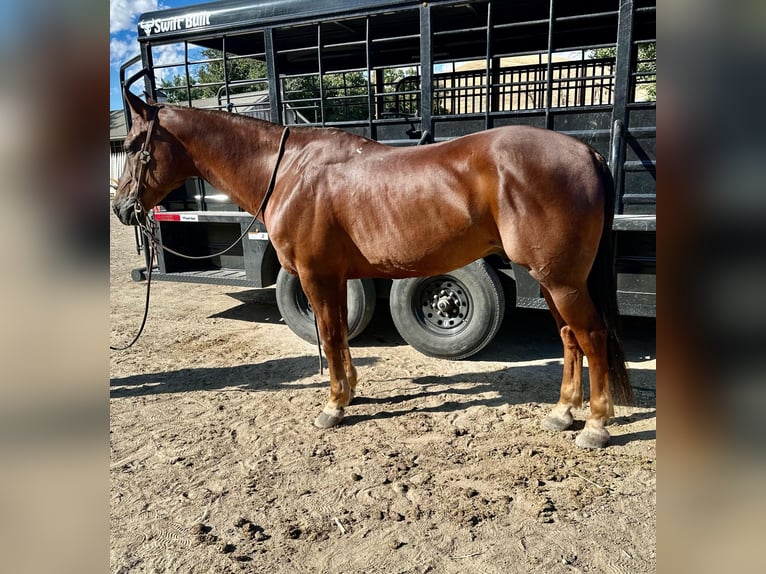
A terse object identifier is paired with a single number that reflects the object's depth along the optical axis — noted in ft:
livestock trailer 12.92
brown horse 9.56
